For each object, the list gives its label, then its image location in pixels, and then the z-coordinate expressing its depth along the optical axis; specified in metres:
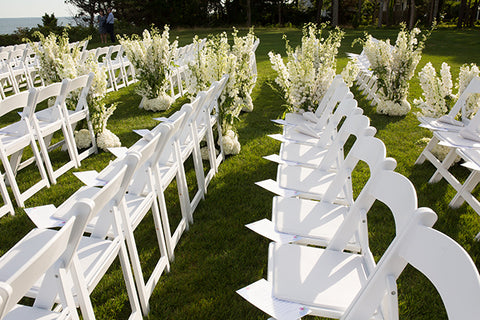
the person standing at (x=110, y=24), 17.14
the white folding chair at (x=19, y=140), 3.36
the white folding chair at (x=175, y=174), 2.72
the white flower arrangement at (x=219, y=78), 4.53
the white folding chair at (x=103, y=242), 1.60
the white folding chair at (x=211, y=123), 3.96
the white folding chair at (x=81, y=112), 4.38
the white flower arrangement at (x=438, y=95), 4.41
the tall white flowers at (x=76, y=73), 4.75
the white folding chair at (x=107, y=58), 8.83
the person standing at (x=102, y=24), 17.34
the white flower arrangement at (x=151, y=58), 6.44
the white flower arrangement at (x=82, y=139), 5.14
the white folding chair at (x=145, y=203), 2.12
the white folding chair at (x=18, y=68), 8.34
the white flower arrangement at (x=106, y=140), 5.09
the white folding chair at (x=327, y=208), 2.05
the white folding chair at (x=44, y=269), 1.01
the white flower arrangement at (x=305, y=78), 4.73
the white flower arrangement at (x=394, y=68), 6.09
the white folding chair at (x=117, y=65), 9.01
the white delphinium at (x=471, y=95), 4.29
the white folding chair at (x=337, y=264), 1.60
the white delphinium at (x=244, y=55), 6.06
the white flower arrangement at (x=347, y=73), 4.80
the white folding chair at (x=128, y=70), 9.46
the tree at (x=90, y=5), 31.02
